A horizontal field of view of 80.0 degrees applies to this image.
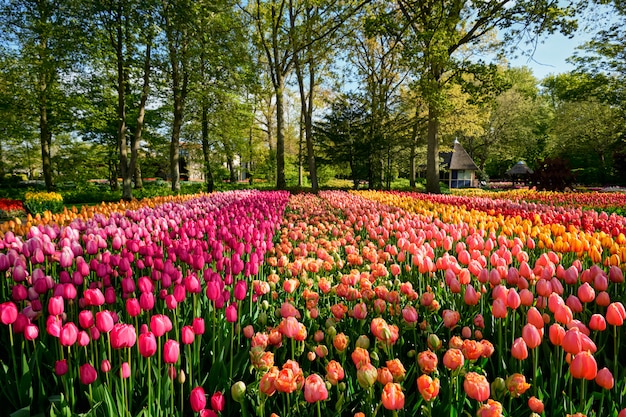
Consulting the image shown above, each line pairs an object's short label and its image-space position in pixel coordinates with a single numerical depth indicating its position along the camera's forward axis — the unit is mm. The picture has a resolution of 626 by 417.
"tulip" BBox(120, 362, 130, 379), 1458
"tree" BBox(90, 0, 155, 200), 12577
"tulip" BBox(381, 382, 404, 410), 1191
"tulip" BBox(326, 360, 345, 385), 1354
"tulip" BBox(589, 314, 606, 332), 1688
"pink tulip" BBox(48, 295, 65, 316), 1795
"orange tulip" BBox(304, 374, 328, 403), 1260
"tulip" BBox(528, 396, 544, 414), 1307
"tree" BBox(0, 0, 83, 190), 12406
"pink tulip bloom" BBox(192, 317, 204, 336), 1746
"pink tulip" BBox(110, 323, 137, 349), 1526
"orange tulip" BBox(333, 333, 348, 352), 1670
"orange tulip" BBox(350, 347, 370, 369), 1438
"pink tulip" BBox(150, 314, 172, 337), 1574
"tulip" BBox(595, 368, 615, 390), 1361
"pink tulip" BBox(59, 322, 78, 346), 1569
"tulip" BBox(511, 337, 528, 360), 1538
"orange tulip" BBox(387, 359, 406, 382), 1411
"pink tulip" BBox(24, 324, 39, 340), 1735
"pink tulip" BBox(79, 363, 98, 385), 1467
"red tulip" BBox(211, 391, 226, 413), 1319
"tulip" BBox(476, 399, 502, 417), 1180
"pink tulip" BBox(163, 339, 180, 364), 1479
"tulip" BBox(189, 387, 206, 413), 1331
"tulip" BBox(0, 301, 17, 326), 1737
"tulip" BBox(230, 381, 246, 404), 1390
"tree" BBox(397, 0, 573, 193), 13883
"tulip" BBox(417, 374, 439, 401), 1251
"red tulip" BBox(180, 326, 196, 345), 1590
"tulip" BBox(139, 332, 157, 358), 1484
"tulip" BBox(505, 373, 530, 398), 1364
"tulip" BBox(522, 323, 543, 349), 1546
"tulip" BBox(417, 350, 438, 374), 1417
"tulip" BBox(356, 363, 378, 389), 1301
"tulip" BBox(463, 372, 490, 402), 1254
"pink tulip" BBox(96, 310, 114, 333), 1651
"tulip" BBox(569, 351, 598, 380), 1296
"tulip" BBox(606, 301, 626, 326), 1676
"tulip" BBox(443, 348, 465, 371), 1432
